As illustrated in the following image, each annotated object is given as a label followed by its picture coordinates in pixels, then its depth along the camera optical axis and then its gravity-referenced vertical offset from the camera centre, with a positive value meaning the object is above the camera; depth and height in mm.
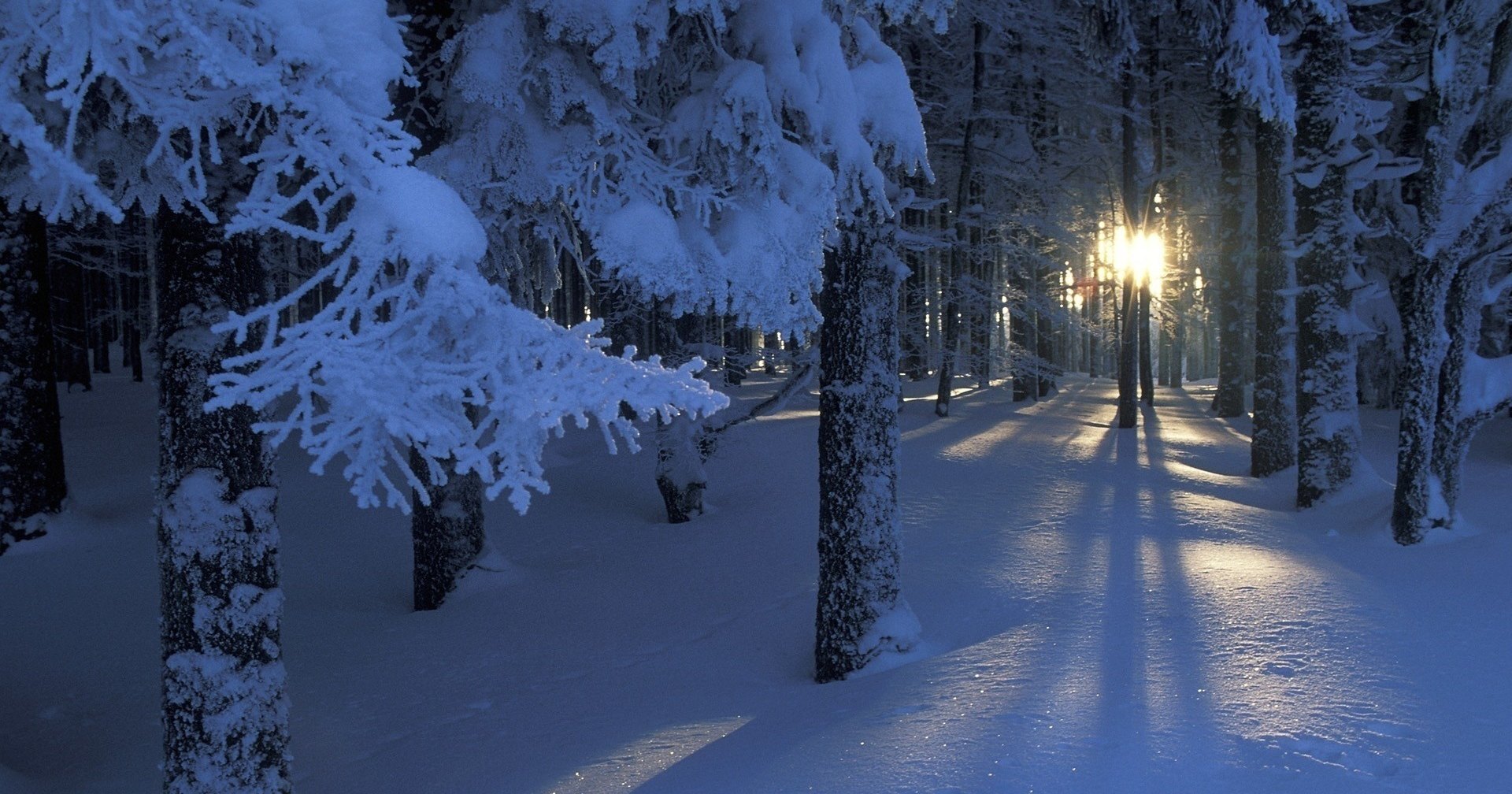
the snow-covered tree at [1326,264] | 9969 +1058
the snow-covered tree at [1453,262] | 7652 +810
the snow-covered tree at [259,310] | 3250 +258
